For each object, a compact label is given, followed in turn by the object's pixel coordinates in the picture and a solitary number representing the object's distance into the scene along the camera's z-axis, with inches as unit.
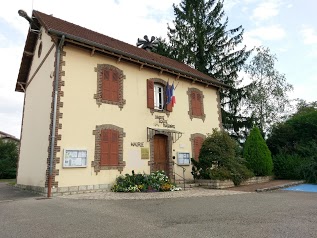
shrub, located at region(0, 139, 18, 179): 887.1
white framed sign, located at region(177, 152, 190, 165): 494.3
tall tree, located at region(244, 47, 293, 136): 830.5
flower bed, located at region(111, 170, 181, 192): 373.7
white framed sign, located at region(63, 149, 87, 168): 351.7
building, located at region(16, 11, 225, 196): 362.3
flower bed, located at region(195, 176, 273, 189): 414.0
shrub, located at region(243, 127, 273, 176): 524.4
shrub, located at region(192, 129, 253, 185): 435.5
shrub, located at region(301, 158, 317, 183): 490.9
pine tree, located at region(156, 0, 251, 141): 776.9
